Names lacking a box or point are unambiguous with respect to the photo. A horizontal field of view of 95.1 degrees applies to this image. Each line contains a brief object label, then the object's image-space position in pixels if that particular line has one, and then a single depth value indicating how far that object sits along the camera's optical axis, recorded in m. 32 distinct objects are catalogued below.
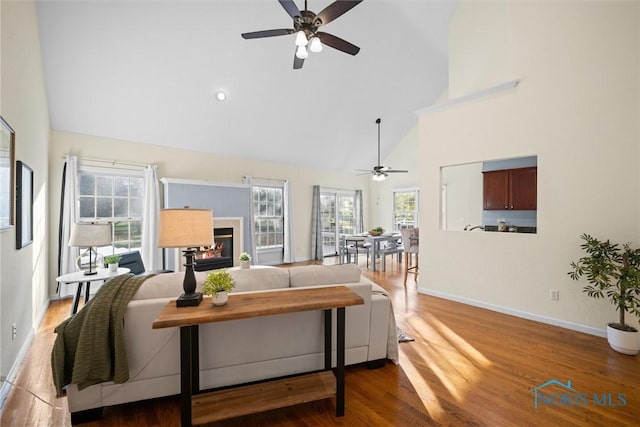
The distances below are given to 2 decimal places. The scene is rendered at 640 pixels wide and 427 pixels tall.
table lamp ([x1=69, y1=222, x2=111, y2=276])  2.96
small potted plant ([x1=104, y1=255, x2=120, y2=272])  3.23
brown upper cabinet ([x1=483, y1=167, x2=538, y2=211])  5.16
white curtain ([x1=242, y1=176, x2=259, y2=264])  6.31
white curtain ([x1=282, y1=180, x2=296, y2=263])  7.16
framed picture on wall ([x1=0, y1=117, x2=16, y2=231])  2.02
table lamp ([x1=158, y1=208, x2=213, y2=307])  1.76
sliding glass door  8.27
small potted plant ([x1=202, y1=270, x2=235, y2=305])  1.75
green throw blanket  1.69
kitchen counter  5.12
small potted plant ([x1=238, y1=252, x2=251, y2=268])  3.98
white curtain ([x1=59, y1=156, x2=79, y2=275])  4.22
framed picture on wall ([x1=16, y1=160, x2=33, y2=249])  2.46
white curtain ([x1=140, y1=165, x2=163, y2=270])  4.96
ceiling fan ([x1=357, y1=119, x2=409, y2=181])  6.19
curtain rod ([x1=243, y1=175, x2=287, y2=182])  6.50
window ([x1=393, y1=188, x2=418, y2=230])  8.30
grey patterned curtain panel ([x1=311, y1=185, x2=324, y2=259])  7.74
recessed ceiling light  4.85
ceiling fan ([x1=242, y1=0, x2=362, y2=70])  2.50
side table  2.86
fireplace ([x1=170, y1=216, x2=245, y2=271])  5.07
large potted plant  2.61
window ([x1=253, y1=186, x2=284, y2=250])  6.86
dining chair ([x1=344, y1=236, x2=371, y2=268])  6.40
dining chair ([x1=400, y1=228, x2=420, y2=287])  5.61
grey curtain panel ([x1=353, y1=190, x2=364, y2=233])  9.02
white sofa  1.84
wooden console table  1.63
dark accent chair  3.82
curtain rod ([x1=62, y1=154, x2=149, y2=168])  4.51
